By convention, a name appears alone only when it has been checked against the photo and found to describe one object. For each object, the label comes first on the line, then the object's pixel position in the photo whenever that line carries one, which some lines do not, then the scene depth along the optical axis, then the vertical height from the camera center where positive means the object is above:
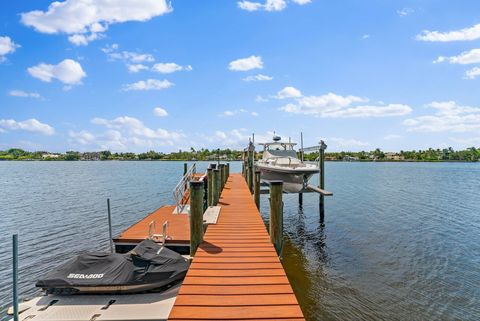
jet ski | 7.09 -2.62
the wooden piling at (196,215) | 7.09 -1.27
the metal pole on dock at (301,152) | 23.52 +0.52
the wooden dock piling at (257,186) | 13.65 -1.18
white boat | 19.45 -0.50
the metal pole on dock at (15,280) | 6.23 -2.42
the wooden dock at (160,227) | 10.12 -2.50
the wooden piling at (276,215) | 7.33 -1.34
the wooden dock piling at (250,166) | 20.53 -0.44
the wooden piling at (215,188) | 12.30 -1.13
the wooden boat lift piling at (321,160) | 19.19 -0.06
